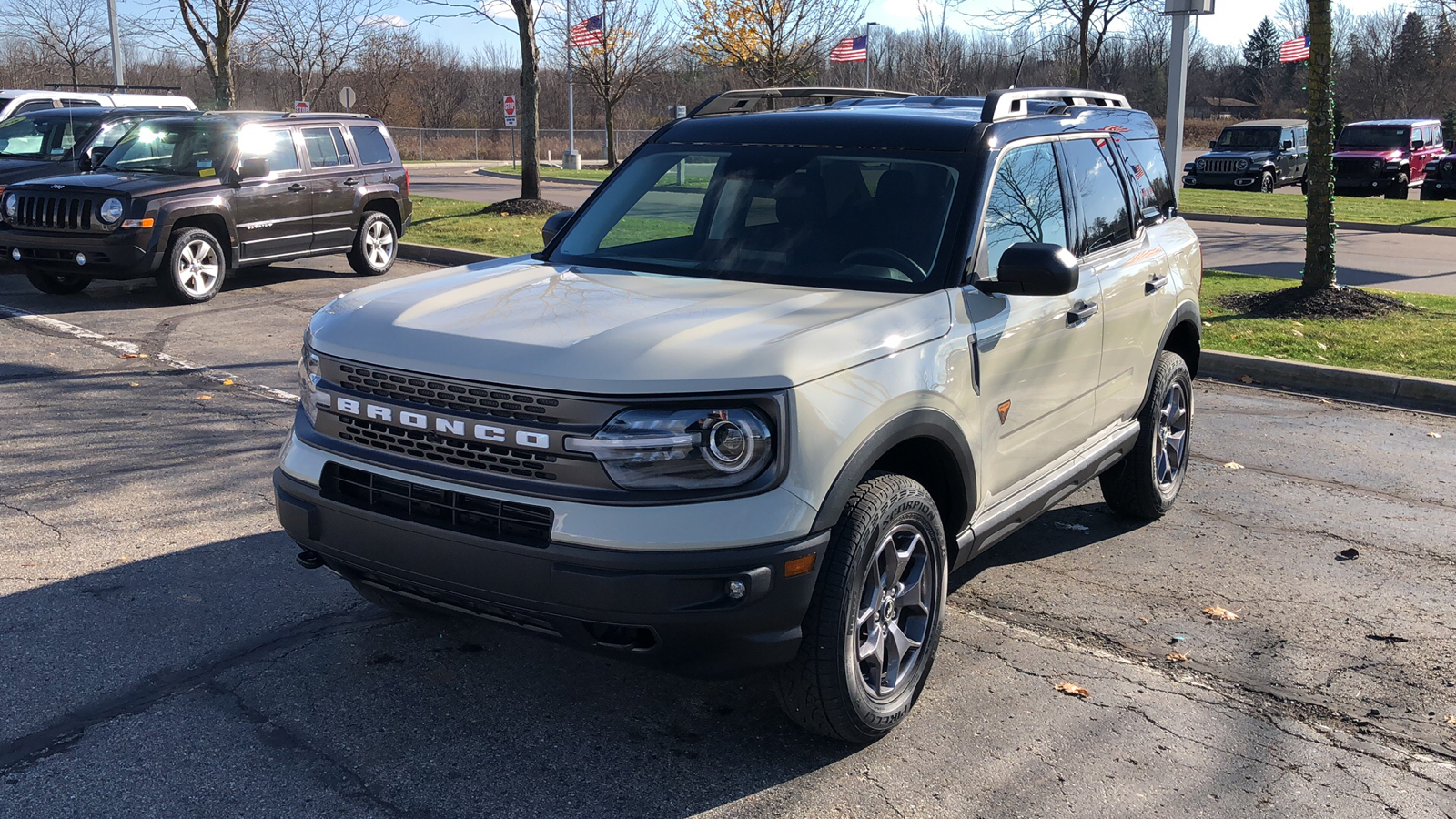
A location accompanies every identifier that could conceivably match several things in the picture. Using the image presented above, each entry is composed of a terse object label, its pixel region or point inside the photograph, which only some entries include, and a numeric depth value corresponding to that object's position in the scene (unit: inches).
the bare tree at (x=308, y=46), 1397.6
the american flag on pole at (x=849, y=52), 1227.2
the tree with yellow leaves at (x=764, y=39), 1181.7
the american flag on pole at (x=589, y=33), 1300.7
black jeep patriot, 437.4
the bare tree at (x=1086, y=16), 810.8
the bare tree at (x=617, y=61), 1456.7
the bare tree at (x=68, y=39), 1521.9
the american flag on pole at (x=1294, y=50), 1253.9
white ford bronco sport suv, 120.3
